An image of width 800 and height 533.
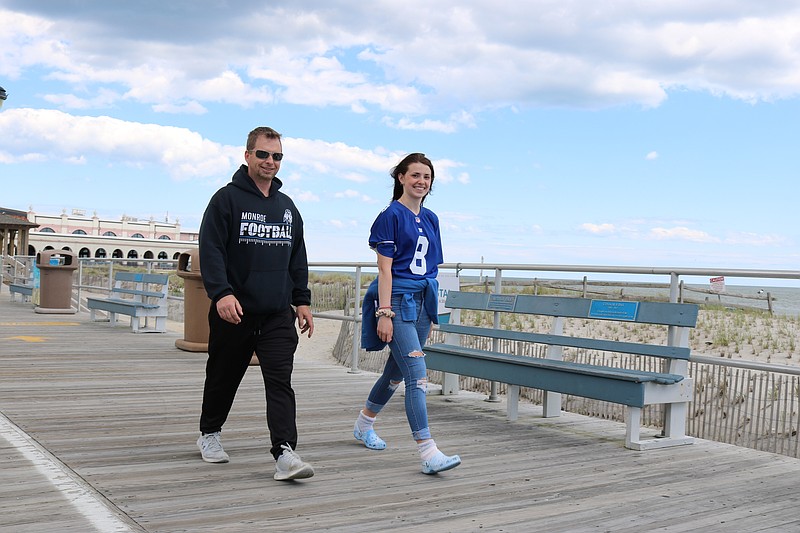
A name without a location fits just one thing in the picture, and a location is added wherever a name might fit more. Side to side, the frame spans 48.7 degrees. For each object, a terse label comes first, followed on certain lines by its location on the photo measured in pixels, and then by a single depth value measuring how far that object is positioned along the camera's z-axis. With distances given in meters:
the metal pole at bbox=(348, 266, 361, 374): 9.10
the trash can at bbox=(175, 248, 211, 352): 11.07
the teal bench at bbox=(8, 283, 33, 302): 20.94
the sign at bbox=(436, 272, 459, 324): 8.11
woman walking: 4.84
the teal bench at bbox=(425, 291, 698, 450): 5.68
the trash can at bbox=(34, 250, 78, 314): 17.95
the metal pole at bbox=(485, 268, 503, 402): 7.72
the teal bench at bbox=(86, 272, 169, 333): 13.38
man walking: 4.51
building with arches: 105.25
